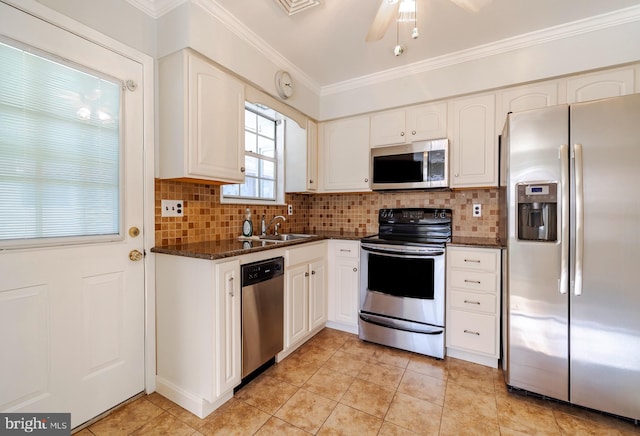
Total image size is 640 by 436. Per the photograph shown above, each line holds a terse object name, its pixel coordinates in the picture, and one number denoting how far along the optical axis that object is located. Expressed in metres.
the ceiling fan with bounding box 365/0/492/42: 1.37
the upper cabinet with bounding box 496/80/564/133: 2.08
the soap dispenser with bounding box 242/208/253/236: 2.46
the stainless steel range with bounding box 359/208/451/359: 2.21
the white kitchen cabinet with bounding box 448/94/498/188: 2.29
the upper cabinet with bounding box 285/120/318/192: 2.94
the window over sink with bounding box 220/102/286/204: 2.69
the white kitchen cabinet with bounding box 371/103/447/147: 2.50
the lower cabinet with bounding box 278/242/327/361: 2.15
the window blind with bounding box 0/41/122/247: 1.25
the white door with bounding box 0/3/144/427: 1.26
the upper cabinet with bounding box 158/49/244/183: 1.70
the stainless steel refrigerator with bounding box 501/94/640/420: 1.48
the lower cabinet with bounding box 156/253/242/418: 1.55
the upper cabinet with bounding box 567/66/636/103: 1.89
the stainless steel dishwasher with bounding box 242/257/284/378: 1.76
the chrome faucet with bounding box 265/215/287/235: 2.78
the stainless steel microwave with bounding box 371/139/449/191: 2.42
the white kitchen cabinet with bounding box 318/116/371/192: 2.85
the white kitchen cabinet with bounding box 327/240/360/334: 2.58
